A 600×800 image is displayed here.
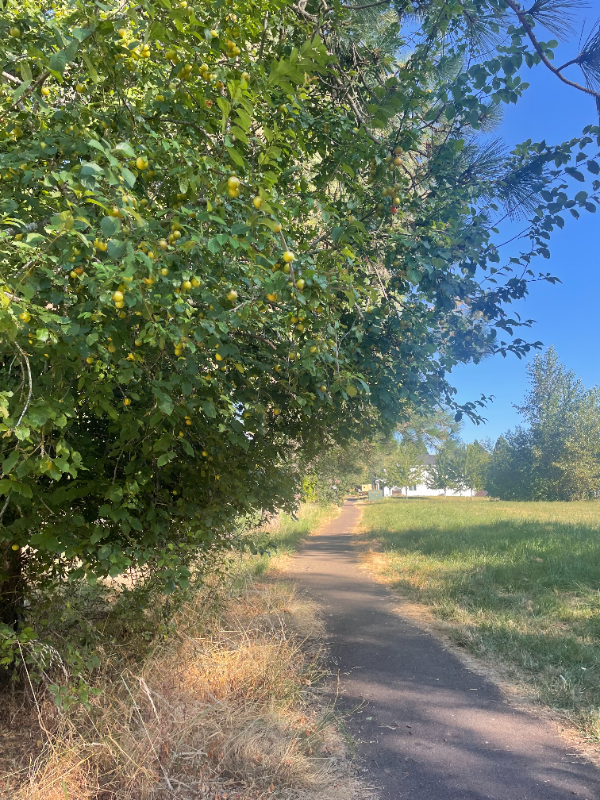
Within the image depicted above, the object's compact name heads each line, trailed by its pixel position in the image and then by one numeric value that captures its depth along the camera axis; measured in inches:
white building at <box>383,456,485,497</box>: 3297.2
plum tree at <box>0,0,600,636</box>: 83.6
